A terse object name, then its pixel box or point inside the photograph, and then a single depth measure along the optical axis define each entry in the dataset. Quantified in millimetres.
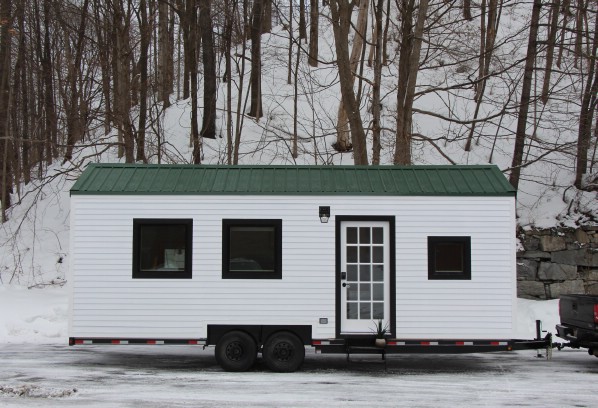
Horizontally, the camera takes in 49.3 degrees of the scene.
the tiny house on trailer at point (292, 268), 10055
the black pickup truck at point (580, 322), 10062
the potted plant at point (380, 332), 9805
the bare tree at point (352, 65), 19983
